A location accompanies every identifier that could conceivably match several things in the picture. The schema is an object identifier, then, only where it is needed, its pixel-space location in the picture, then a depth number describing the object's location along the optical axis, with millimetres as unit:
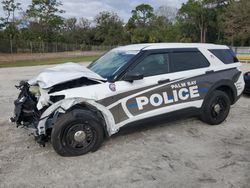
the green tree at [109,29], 51017
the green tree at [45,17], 42204
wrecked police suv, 2999
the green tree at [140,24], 49250
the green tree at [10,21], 37456
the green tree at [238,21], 27133
